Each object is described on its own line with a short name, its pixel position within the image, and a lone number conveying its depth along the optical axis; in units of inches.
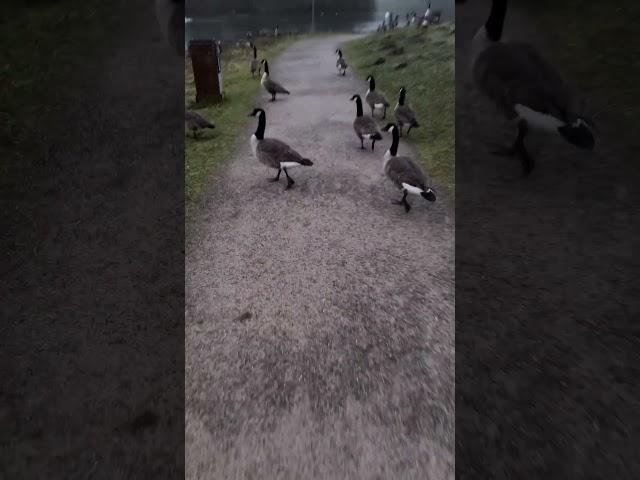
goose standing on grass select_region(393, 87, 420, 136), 258.5
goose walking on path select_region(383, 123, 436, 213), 189.5
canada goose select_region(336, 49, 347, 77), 440.8
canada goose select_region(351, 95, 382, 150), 264.1
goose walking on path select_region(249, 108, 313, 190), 230.8
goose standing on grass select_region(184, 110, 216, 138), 286.2
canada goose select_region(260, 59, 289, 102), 366.6
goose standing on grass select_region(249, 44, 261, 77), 417.4
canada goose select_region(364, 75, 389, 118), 313.9
